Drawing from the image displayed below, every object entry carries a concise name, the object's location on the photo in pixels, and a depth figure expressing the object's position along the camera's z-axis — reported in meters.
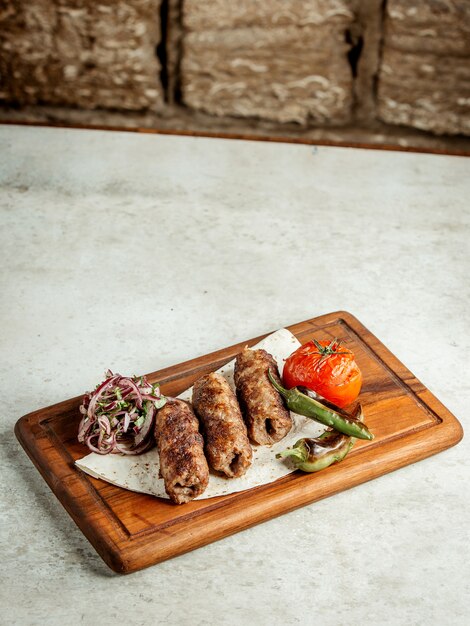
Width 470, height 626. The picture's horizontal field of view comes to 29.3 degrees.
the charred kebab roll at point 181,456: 1.71
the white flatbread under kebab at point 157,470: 1.77
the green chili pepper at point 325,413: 1.85
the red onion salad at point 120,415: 1.84
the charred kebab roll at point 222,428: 1.77
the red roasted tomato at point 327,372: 1.92
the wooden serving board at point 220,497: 1.69
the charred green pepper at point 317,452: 1.79
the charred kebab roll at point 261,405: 1.87
